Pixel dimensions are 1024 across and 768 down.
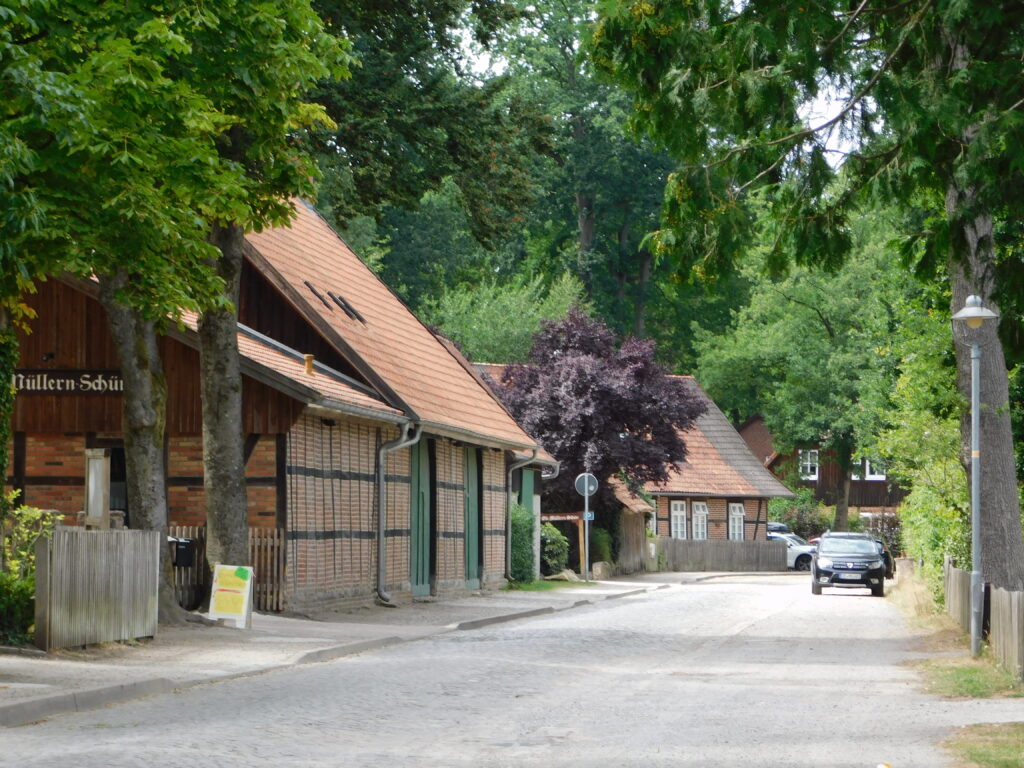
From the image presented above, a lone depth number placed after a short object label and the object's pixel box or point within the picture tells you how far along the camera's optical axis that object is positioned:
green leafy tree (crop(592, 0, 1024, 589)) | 11.15
